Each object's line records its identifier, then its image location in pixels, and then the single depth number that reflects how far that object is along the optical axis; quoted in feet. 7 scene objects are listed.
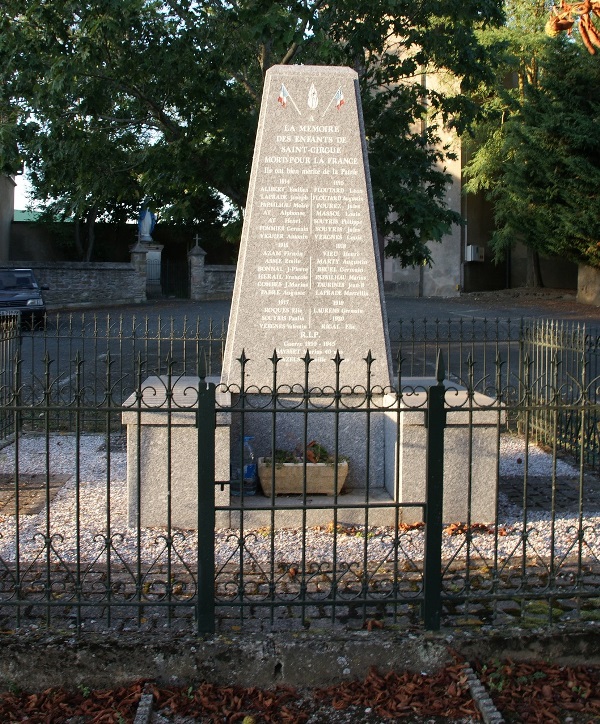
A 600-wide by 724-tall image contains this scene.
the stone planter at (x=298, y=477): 18.70
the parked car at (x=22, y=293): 63.93
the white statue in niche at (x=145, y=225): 104.32
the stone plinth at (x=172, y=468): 18.06
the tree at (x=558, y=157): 70.28
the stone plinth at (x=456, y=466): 18.51
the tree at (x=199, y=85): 38.83
